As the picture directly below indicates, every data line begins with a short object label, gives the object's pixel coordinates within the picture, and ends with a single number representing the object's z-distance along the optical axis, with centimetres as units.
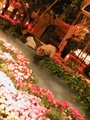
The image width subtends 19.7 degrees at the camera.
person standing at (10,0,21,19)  1650
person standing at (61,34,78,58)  1334
